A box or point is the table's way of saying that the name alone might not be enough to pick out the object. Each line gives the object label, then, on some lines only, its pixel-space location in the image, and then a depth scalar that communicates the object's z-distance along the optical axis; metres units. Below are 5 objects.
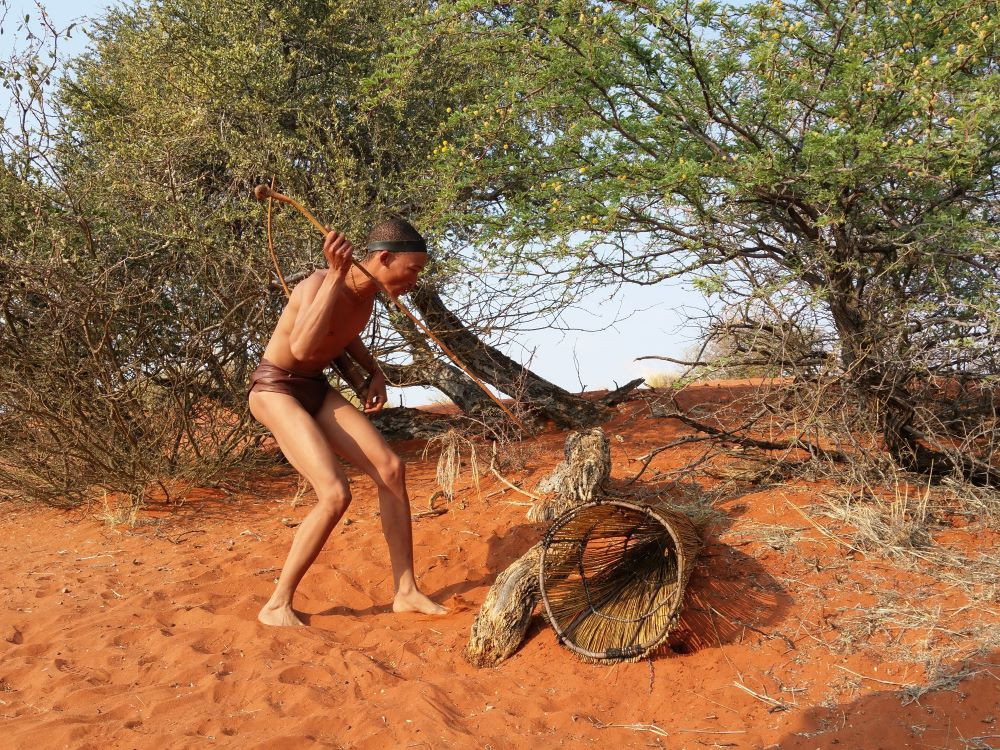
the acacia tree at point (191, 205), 6.75
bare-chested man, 4.19
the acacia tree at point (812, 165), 5.05
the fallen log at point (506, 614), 4.20
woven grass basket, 4.16
